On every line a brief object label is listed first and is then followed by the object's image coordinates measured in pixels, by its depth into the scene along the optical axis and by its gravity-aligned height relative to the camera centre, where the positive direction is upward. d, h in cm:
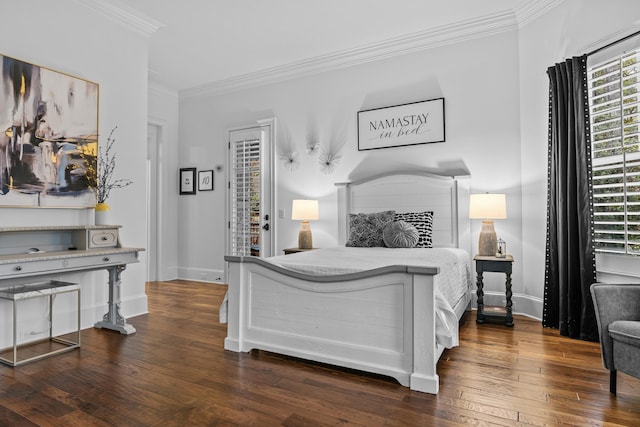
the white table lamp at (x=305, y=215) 481 +6
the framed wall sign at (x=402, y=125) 441 +106
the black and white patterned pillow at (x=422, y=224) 402 -4
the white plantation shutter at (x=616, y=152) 298 +51
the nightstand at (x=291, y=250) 477 -36
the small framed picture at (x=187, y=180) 610 +60
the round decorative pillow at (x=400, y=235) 386 -15
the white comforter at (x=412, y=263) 232 -30
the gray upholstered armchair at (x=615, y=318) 210 -53
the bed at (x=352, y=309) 224 -55
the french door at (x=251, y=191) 547 +40
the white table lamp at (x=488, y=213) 371 +6
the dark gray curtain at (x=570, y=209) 318 +8
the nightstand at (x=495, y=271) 358 -57
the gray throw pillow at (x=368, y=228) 406 -8
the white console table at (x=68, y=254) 271 -24
